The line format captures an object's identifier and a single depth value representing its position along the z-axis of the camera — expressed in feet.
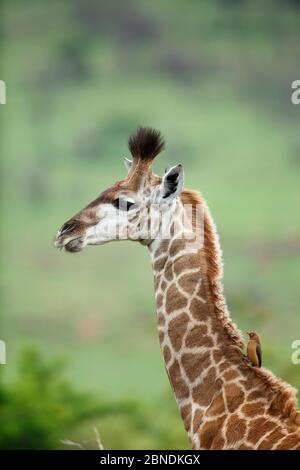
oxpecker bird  31.60
